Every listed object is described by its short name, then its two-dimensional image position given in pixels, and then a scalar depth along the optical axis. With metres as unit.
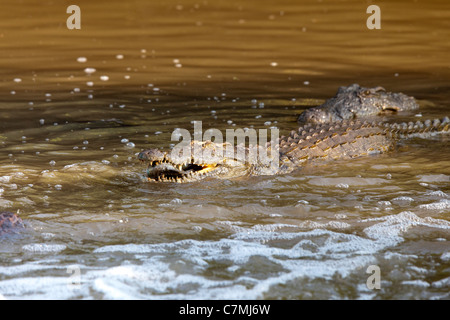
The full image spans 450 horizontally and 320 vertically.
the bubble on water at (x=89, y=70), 23.52
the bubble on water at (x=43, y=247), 9.70
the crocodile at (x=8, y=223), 10.09
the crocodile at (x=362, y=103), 18.84
